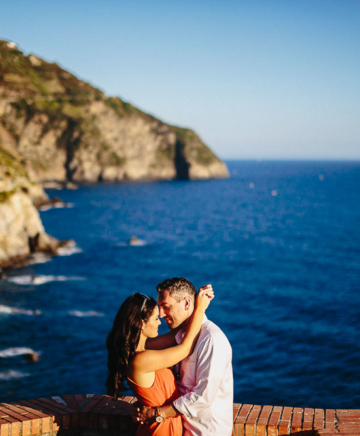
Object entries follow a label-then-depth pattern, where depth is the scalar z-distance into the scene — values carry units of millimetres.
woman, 4711
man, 4684
